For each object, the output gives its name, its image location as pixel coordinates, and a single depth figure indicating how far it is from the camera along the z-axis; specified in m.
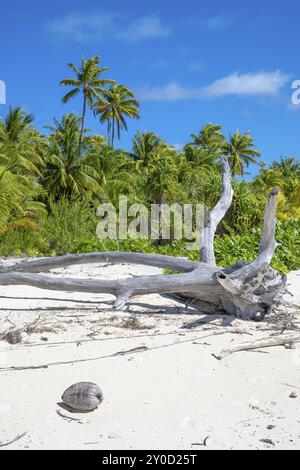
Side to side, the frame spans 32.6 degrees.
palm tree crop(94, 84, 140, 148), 44.56
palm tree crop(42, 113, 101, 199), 28.50
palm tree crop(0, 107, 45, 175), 24.71
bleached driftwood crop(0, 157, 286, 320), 5.95
